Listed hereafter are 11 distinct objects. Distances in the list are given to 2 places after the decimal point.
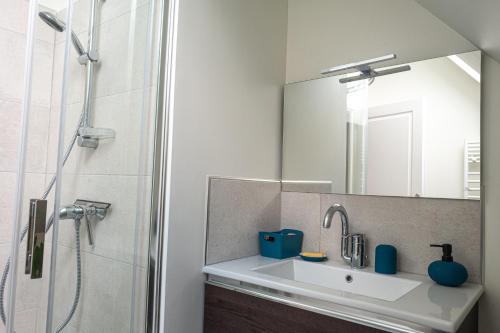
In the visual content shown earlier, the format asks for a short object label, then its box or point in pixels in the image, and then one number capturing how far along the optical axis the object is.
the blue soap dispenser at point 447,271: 1.18
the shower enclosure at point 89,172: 0.95
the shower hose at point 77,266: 0.96
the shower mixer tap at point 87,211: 1.02
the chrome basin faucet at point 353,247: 1.43
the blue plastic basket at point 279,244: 1.56
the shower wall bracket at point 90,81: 1.07
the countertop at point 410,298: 0.92
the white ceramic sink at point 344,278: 1.29
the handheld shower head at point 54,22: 0.98
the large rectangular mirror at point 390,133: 1.30
